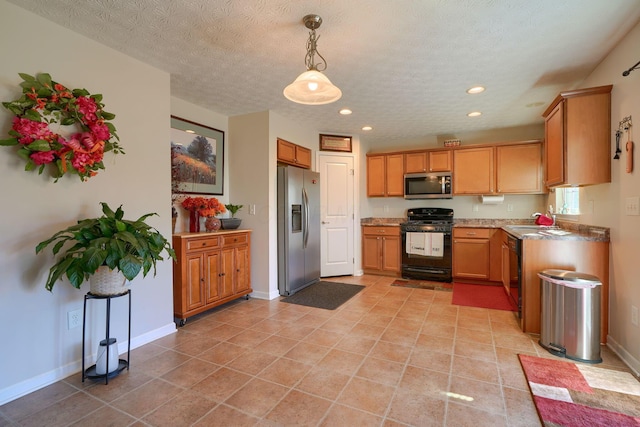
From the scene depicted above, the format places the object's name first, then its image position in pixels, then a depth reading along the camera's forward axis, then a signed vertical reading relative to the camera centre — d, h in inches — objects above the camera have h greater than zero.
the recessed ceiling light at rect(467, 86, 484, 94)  122.0 +50.9
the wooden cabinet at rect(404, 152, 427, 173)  197.6 +32.7
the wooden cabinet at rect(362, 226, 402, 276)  197.0 -26.1
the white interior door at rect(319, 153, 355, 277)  192.9 -2.1
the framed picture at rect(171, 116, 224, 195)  132.4 +25.1
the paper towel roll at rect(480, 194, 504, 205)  185.8 +7.1
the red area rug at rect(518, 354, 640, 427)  63.1 -43.9
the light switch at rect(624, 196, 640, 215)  81.0 +1.6
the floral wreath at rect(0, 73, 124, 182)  71.5 +21.6
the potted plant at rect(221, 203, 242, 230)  144.5 -4.6
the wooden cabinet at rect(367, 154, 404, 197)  204.7 +25.1
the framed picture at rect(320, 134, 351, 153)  193.9 +44.9
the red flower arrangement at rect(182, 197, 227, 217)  129.9 +2.4
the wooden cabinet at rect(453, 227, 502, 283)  172.9 -25.7
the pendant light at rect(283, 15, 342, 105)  71.8 +31.5
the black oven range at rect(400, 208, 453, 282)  182.4 -23.3
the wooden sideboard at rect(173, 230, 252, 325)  116.6 -25.6
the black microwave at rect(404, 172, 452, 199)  192.1 +16.9
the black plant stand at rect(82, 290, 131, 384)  78.9 -43.8
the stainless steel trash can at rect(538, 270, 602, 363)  88.4 -31.8
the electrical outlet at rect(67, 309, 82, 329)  83.2 -30.6
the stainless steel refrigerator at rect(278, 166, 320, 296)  156.6 -9.7
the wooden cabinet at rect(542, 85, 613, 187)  96.9 +25.5
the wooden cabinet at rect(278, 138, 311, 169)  159.2 +32.1
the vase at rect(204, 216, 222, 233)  131.3 -5.9
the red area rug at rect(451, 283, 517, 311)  140.2 -44.0
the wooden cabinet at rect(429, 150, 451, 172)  191.8 +32.7
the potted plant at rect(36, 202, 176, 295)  71.2 -10.2
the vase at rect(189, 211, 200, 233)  132.0 -4.7
